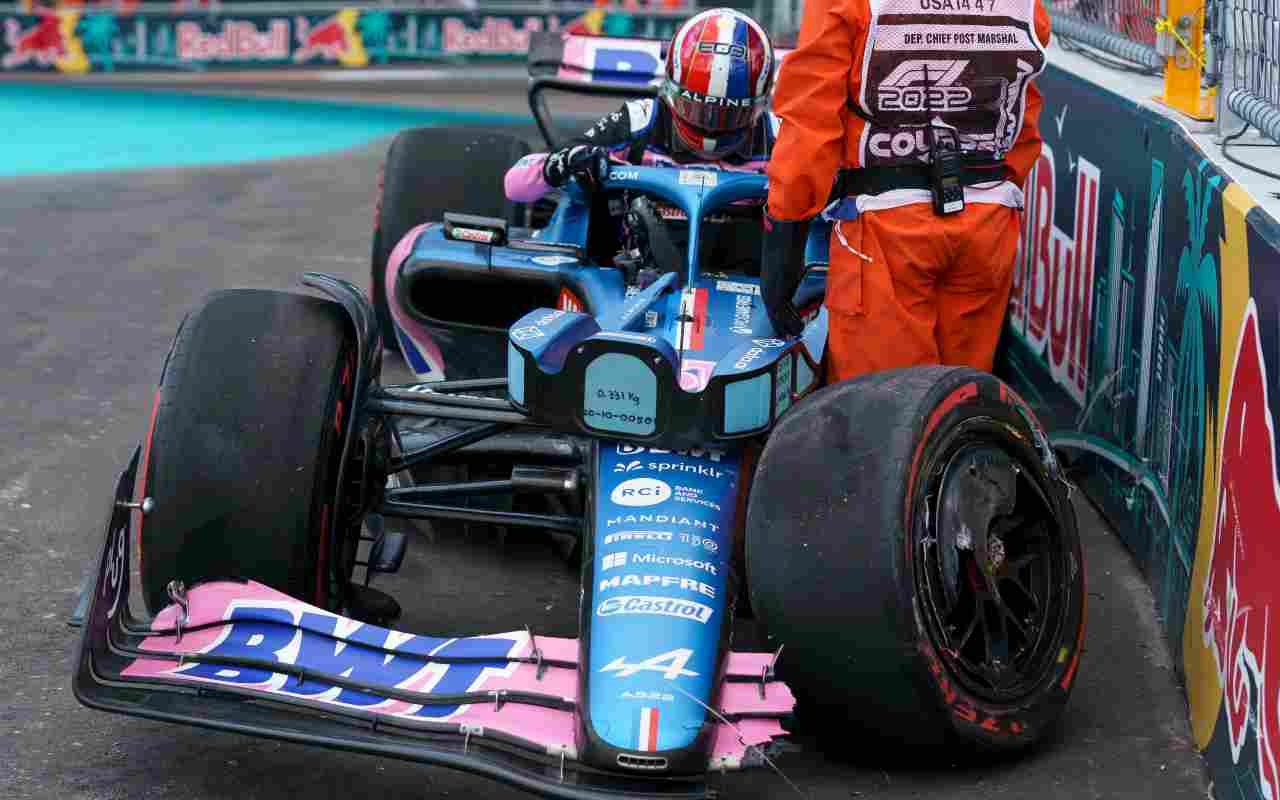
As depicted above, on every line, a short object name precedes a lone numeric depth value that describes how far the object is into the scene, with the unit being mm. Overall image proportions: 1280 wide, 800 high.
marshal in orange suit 9711
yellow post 11523
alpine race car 7785
